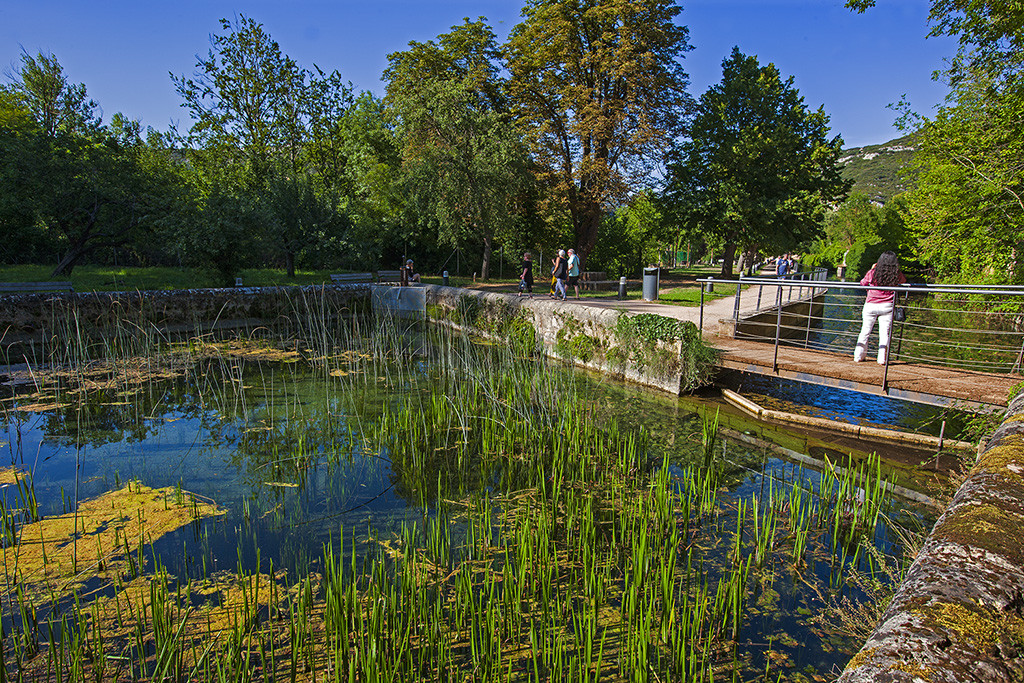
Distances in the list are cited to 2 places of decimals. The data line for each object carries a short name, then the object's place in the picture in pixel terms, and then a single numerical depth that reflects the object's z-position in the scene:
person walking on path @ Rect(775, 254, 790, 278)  25.12
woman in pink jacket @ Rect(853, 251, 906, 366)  6.70
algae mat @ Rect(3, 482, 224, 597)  3.55
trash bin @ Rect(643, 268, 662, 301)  16.88
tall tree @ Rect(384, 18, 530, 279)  21.25
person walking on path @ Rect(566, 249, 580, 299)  15.82
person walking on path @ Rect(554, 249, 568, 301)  14.05
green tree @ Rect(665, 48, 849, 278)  26.33
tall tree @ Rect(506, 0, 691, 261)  22.72
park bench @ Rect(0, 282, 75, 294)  12.62
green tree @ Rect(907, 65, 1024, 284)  13.00
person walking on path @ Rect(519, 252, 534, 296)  14.81
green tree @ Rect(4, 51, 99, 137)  21.84
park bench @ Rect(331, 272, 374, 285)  19.83
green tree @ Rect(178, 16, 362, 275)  29.19
